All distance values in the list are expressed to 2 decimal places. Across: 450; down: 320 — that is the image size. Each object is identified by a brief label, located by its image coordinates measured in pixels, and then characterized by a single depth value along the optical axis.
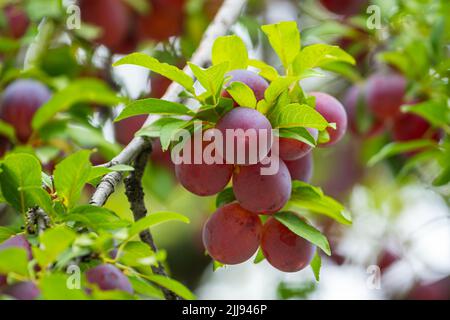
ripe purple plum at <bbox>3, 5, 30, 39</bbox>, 1.08
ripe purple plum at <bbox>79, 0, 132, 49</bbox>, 1.12
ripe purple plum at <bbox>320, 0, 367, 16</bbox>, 1.22
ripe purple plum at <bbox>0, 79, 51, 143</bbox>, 0.96
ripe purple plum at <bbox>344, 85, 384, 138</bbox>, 1.12
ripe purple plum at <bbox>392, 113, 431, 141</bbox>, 1.06
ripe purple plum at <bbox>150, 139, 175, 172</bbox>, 1.12
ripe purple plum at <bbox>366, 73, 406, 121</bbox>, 1.08
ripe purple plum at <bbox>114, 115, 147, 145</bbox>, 1.11
